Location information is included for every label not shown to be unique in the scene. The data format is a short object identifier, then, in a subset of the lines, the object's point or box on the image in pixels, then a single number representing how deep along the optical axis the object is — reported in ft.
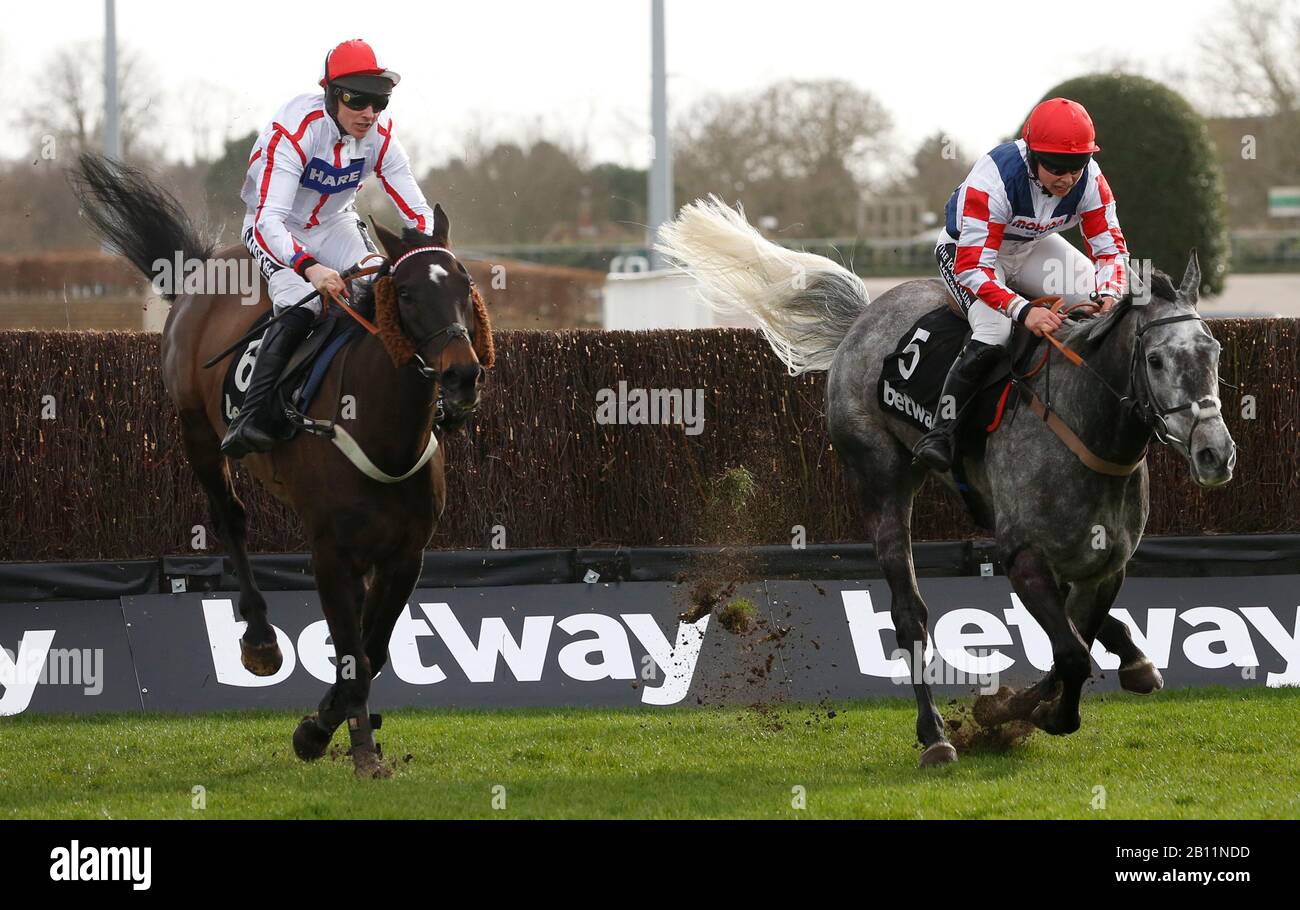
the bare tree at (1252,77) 258.37
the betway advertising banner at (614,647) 48.70
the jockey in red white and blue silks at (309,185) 38.68
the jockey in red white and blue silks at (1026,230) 37.70
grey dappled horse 33.53
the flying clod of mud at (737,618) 49.96
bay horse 35.17
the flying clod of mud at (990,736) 40.34
